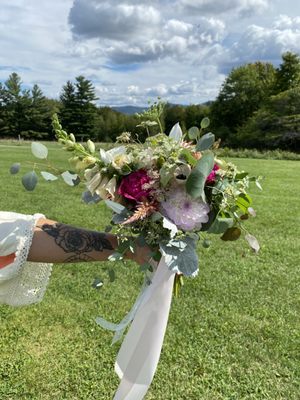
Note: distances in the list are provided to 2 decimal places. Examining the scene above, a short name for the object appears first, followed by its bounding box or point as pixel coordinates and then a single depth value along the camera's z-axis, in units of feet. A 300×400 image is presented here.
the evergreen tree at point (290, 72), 152.05
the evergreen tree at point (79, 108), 184.14
